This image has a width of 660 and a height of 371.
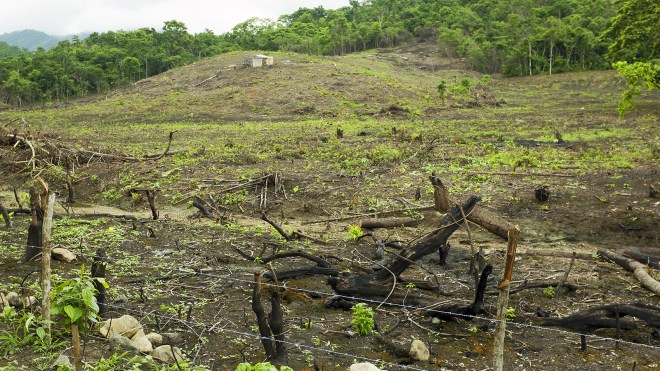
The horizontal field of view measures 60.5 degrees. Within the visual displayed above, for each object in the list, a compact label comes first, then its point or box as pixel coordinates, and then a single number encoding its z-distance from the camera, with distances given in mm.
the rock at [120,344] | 5438
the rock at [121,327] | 5730
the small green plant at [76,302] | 4684
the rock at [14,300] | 6398
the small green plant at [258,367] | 3842
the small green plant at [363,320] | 6195
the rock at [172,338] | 5809
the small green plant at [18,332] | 5375
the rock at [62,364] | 4860
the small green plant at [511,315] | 6706
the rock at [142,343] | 5426
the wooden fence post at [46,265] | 5395
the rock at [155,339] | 5697
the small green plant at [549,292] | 7500
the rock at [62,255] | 8016
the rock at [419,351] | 5719
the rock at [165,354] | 5301
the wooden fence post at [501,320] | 4230
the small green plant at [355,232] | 9797
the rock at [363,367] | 4852
